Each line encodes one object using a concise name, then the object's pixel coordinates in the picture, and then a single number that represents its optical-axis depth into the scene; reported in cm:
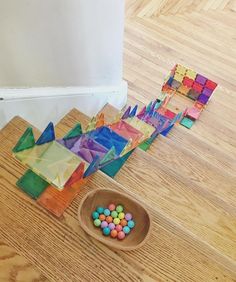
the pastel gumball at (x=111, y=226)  101
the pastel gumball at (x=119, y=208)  106
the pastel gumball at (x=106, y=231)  101
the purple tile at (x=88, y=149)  109
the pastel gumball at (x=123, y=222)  103
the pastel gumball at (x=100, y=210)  105
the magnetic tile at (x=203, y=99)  219
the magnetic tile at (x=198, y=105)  219
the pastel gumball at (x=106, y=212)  104
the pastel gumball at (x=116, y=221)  102
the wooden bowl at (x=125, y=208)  100
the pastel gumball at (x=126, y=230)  102
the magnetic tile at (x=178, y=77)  222
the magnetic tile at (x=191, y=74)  218
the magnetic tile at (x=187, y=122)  212
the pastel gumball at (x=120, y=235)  101
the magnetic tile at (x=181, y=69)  219
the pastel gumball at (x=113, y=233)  102
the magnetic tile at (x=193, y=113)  214
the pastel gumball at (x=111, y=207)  106
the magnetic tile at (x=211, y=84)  214
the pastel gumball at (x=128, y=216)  105
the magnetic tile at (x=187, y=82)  222
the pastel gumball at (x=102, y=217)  103
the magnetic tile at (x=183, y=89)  228
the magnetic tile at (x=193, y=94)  224
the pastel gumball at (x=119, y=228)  102
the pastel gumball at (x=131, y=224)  104
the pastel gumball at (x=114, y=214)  103
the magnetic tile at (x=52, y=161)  97
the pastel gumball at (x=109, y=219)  102
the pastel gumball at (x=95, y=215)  103
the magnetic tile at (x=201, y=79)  216
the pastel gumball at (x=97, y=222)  102
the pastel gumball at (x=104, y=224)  102
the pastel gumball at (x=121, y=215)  105
